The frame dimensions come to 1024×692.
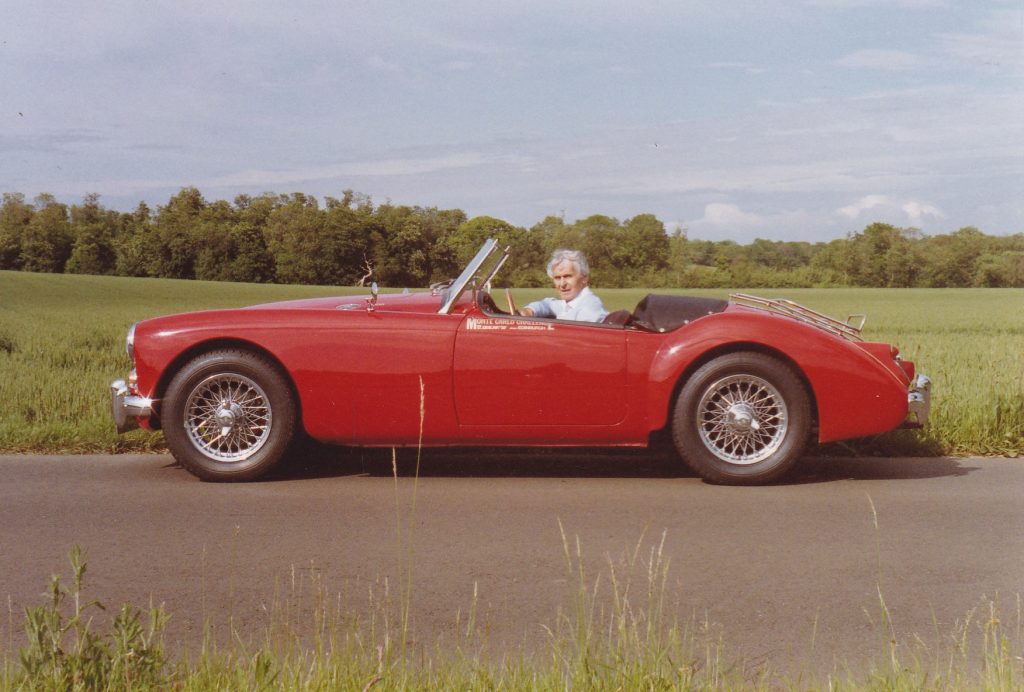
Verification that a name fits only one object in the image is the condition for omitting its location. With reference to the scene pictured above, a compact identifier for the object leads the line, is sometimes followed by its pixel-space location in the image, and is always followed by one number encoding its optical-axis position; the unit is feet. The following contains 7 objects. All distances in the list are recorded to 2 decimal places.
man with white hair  21.77
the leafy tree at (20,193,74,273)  132.16
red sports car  19.47
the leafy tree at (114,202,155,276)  132.46
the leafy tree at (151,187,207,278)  123.13
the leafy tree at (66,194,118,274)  131.34
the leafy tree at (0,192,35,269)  128.06
